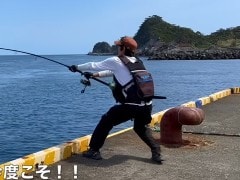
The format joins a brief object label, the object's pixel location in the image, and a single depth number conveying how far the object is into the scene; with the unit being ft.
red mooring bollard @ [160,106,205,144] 17.10
